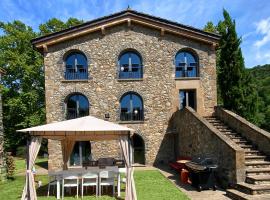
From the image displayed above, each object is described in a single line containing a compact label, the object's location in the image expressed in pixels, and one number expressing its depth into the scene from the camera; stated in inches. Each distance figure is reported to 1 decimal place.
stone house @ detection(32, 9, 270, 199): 661.9
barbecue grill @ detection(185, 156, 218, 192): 391.9
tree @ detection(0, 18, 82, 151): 1159.6
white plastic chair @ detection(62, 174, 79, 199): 388.2
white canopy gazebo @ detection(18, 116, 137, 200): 349.4
